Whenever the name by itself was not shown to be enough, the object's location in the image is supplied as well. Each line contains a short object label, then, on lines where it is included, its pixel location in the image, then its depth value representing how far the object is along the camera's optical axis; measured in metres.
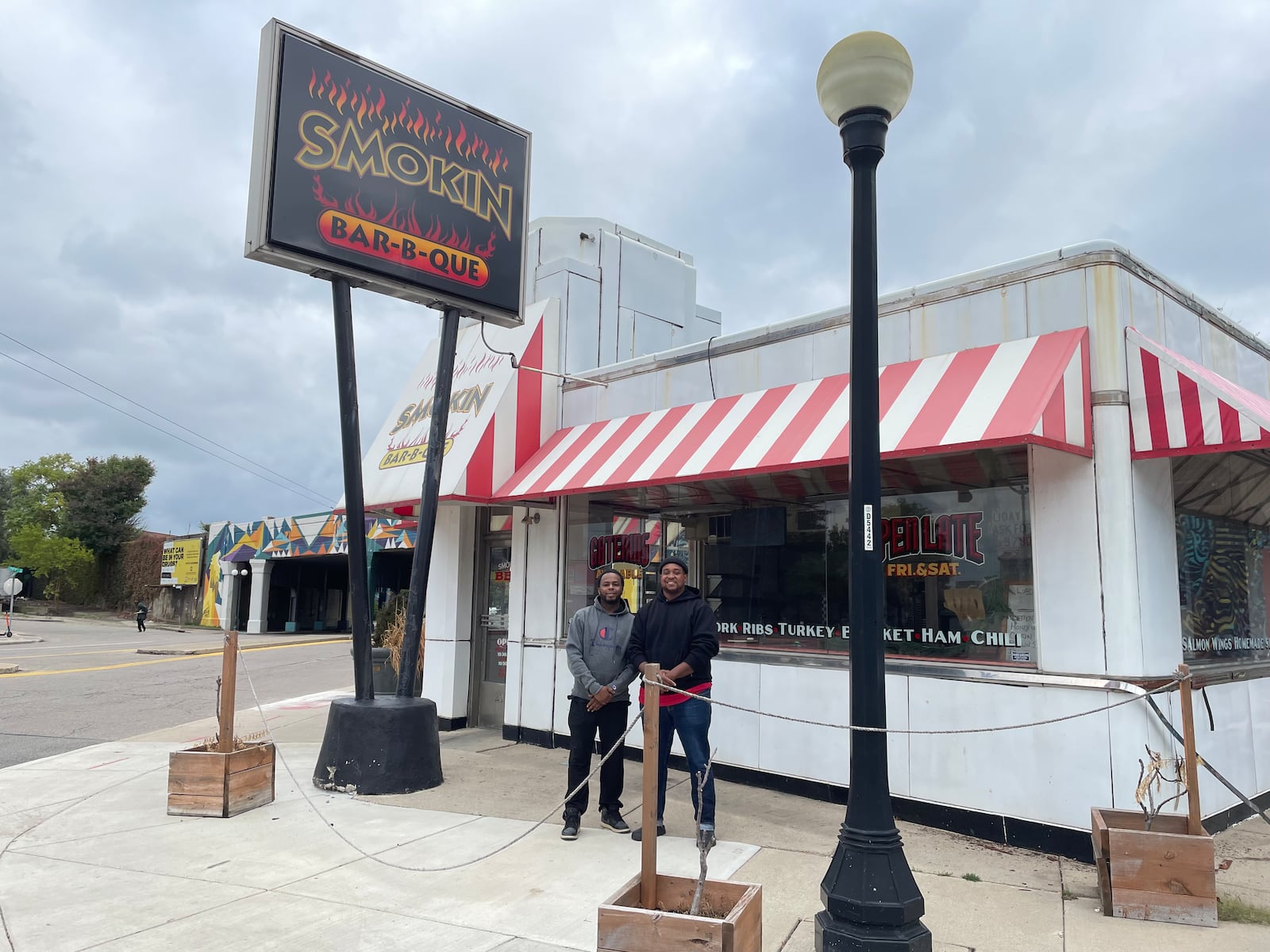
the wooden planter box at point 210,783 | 6.74
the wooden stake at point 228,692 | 6.83
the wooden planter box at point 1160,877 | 4.57
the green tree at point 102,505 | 54.78
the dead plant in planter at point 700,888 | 3.36
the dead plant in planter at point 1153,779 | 5.00
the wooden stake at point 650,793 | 3.65
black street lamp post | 3.78
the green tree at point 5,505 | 59.53
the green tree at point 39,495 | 59.94
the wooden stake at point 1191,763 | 4.70
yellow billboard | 43.59
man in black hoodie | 5.85
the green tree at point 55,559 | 53.94
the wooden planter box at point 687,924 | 3.26
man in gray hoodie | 6.39
